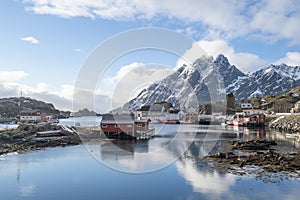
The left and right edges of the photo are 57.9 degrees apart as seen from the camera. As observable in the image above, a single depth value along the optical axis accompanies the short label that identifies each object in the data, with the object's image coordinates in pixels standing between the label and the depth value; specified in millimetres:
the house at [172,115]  106250
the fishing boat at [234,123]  76850
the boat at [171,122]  100406
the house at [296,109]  78638
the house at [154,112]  109594
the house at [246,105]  116781
